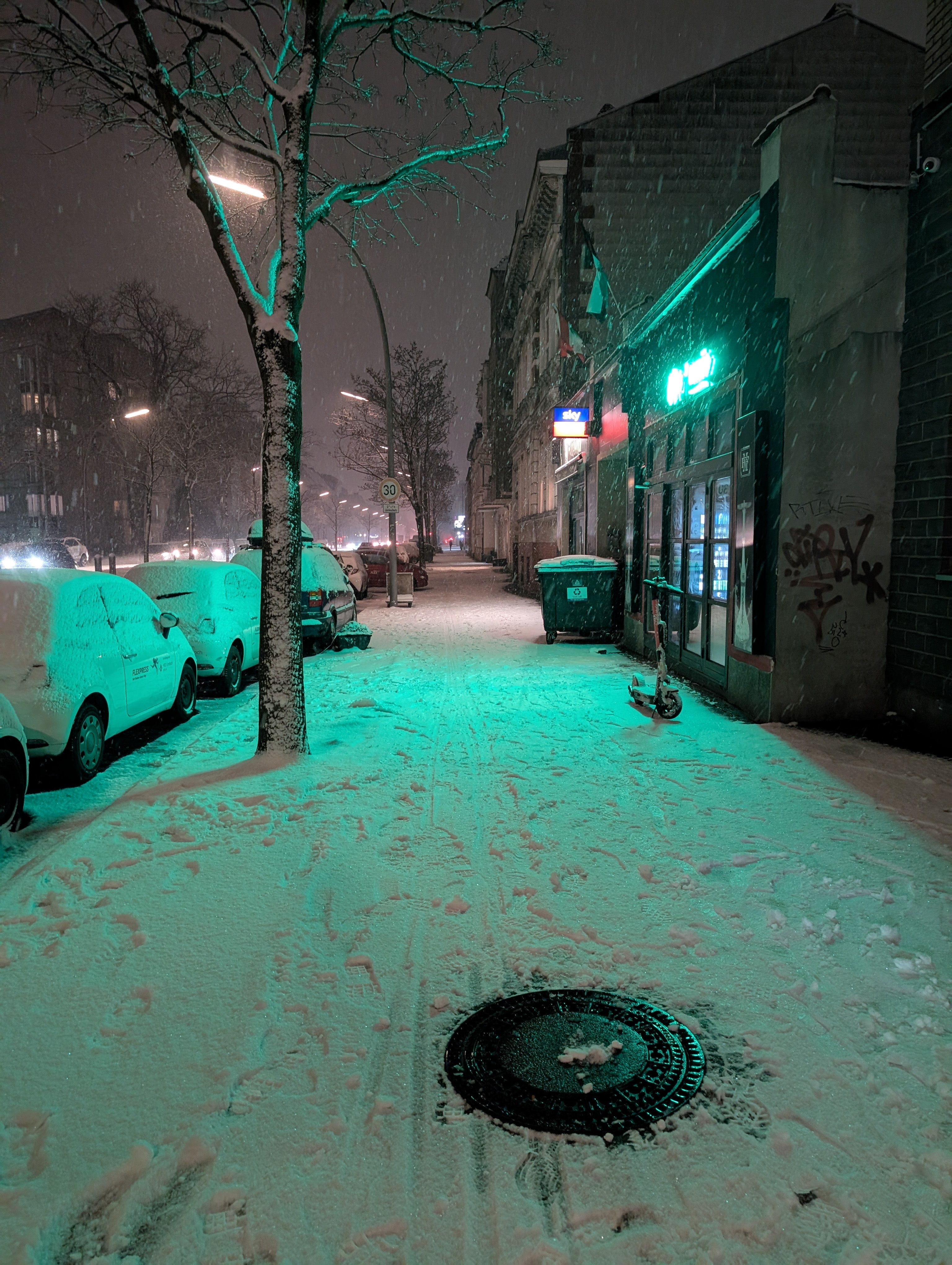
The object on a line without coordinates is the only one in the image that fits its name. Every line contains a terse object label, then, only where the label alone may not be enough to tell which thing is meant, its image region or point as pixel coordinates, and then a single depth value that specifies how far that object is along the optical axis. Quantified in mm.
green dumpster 14695
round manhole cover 2713
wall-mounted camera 7043
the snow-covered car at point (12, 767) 5367
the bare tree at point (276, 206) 6758
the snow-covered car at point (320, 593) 14219
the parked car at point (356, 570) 27375
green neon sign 9812
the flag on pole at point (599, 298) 19625
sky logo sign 17734
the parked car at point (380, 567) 31703
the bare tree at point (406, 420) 47250
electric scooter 8266
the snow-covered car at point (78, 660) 6203
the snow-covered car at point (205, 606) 10266
